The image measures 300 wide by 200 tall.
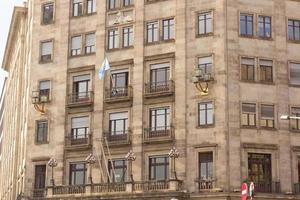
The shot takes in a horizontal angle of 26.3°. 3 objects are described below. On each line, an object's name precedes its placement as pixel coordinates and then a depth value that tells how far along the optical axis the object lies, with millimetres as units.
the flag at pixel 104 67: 49562
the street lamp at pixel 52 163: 51844
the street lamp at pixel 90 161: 50156
